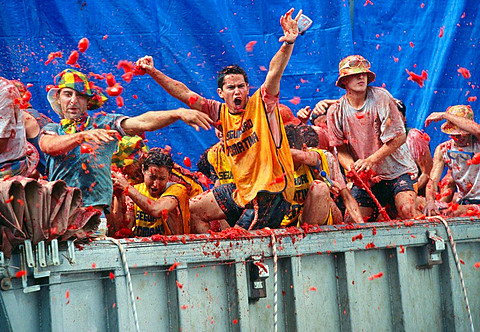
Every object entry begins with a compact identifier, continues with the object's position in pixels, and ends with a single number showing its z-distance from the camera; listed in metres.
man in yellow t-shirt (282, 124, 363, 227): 10.79
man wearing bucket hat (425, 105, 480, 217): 14.89
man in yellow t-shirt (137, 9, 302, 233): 10.62
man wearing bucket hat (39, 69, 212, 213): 10.22
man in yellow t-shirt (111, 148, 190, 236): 11.93
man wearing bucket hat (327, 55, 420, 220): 12.95
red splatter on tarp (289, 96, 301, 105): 16.34
